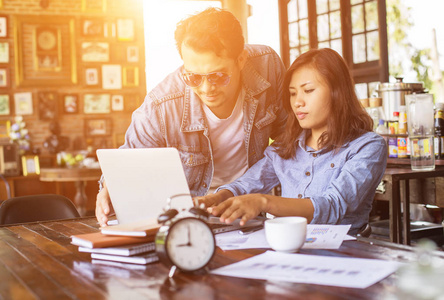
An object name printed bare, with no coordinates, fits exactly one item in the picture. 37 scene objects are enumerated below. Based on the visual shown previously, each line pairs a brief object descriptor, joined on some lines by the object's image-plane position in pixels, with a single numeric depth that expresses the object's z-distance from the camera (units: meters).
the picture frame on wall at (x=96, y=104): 7.36
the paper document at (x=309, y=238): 1.36
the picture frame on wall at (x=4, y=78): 7.01
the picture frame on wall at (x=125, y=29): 7.50
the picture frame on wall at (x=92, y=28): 7.29
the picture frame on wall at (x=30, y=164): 6.62
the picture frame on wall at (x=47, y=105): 7.12
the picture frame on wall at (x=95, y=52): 7.33
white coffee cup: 1.25
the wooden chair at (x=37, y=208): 2.49
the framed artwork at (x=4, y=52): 7.01
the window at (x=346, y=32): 5.86
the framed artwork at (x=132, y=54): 7.57
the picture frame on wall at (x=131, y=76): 7.54
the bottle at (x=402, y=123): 3.31
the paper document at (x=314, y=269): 1.03
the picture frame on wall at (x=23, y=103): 7.06
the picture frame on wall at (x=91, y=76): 7.35
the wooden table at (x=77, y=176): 5.72
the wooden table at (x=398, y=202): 2.82
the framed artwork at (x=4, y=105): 6.99
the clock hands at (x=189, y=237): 1.15
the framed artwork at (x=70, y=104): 7.27
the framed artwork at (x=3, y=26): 6.99
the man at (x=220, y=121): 2.30
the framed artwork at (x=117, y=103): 7.48
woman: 1.79
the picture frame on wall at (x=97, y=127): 7.36
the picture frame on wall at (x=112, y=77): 7.44
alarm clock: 1.13
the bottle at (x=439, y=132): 3.13
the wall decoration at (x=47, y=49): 7.15
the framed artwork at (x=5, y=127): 6.94
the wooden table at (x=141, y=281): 0.98
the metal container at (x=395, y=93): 3.79
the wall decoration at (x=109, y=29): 7.41
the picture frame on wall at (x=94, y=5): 7.29
